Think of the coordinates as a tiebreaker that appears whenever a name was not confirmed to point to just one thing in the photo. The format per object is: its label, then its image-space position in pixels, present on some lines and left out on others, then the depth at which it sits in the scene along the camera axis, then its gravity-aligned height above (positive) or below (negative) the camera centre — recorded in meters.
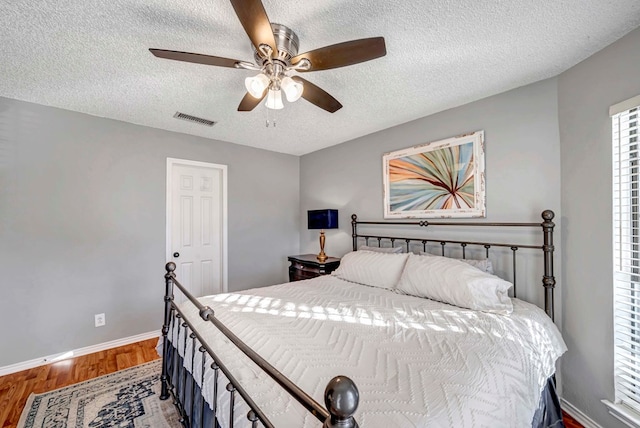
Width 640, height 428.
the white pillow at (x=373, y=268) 2.40 -0.53
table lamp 3.55 -0.10
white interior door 3.31 -0.14
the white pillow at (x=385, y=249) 2.80 -0.39
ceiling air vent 2.78 +1.03
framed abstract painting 2.40 +0.34
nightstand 3.31 -0.69
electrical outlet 2.76 -1.10
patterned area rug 1.75 -1.38
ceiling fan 1.30 +0.85
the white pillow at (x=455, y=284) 1.80 -0.53
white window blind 1.53 -0.25
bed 0.91 -0.65
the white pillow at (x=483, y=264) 2.13 -0.42
